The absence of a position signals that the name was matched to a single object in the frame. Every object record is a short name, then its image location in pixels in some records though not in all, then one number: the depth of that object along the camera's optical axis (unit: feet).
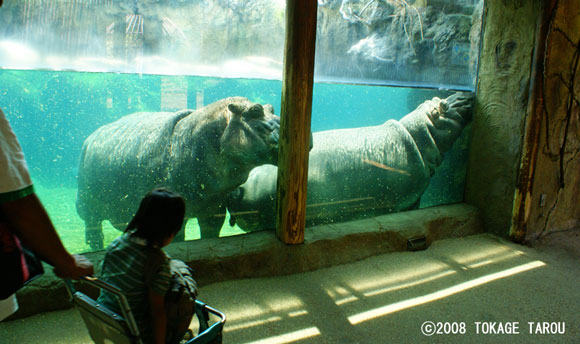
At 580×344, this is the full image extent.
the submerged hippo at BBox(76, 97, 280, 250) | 9.87
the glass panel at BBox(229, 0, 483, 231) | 11.82
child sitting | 4.44
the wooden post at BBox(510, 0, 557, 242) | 12.09
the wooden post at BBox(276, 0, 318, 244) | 9.59
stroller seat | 4.00
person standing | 2.85
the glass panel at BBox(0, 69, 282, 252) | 9.00
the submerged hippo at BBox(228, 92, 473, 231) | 11.51
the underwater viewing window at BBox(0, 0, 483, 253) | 8.75
